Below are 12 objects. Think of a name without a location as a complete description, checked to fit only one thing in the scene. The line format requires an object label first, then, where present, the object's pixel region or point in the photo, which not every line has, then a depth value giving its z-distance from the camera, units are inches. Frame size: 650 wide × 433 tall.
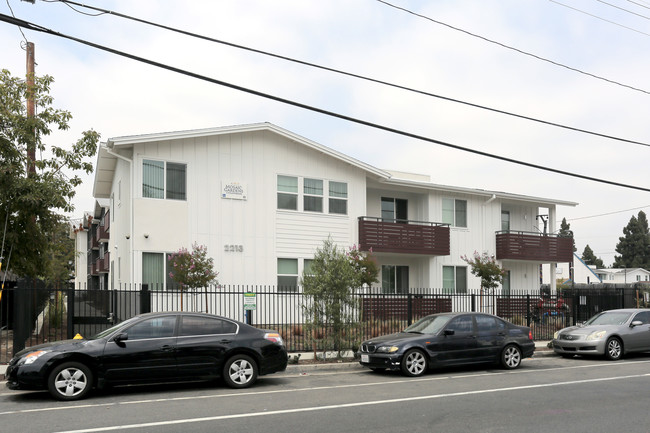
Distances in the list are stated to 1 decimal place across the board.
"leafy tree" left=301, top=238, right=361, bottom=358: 597.0
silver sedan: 644.7
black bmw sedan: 516.7
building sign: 868.6
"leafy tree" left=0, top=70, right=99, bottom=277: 647.1
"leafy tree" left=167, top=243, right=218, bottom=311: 737.6
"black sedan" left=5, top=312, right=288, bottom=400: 397.7
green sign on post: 597.9
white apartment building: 823.1
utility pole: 682.2
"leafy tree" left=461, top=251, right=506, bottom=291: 934.4
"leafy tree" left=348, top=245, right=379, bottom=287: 836.0
